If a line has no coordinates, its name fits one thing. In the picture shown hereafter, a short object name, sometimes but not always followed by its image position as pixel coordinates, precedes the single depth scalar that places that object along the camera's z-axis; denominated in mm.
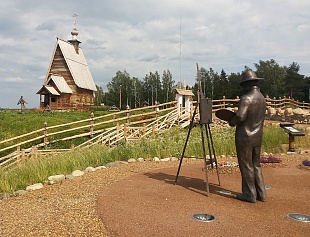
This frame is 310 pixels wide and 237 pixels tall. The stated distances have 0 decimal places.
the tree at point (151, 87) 68062
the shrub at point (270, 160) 9070
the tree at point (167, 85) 66438
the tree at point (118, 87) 68250
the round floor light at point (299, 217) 4706
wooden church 35625
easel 6086
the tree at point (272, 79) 56688
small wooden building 22448
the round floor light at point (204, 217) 4629
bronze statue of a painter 5527
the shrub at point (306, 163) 8764
